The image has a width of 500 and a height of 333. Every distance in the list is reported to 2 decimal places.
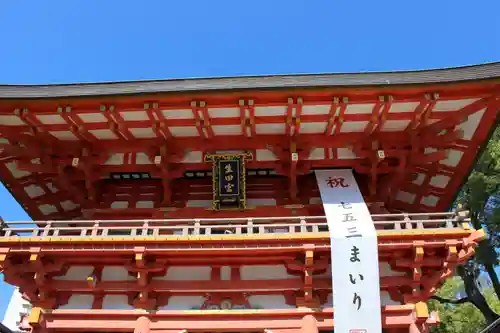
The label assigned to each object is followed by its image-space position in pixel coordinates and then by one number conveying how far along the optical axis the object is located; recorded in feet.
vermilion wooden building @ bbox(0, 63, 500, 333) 27.02
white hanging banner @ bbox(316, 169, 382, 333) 25.48
